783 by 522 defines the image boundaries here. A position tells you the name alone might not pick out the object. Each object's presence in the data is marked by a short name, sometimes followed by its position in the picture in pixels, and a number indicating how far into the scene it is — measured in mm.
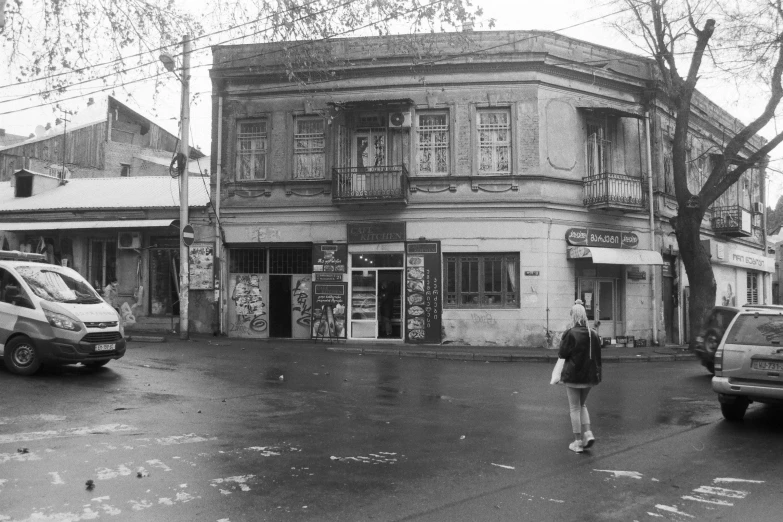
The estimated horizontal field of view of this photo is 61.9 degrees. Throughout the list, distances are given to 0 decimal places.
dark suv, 13690
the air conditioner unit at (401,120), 20375
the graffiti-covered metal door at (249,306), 21500
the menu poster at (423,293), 19969
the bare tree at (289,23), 10788
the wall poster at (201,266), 21594
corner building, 20016
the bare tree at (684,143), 18984
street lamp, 19188
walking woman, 7418
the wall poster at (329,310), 20656
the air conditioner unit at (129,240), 22578
